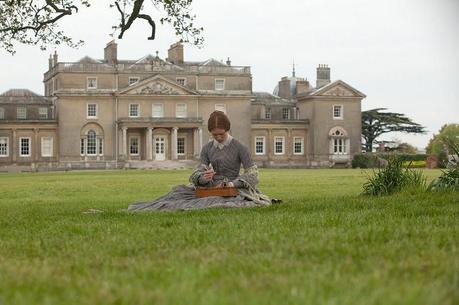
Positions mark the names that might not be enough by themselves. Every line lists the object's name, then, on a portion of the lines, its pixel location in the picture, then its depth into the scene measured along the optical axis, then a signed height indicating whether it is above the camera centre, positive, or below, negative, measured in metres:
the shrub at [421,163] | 62.36 -0.53
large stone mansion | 65.38 +3.34
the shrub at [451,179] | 12.45 -0.35
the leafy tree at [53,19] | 14.70 +2.68
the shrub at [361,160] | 67.19 -0.26
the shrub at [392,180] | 13.33 -0.39
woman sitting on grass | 11.45 -0.25
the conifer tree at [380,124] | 78.25 +3.11
